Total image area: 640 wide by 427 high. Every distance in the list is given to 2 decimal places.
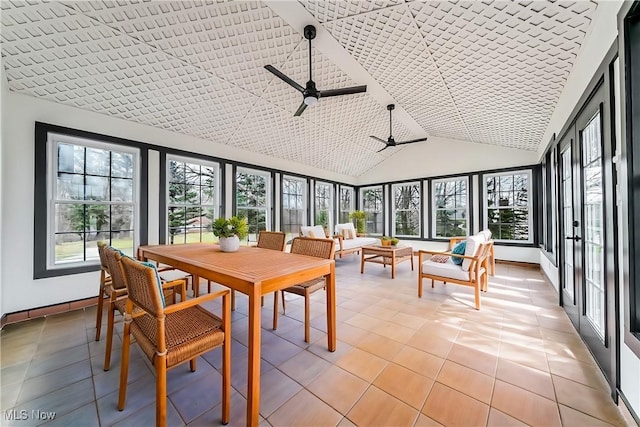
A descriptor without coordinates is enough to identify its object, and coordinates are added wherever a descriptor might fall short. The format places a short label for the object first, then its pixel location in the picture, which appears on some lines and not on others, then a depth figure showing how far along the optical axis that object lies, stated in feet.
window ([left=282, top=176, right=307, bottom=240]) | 19.48
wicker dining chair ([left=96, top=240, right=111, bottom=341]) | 6.90
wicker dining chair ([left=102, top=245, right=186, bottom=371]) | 5.80
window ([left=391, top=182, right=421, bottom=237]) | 23.21
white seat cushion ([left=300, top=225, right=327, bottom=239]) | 17.06
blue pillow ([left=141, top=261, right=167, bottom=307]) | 4.11
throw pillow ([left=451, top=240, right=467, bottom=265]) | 10.83
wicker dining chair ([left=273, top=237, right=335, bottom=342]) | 7.44
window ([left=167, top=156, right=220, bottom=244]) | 13.21
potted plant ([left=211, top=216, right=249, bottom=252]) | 8.11
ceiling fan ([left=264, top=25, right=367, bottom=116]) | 8.53
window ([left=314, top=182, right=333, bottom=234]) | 22.90
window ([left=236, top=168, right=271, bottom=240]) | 16.40
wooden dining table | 4.40
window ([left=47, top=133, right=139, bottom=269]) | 9.75
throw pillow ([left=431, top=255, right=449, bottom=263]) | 12.49
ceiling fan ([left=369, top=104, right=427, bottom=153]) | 14.97
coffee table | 14.79
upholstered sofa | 17.46
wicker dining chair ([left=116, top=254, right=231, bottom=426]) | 3.98
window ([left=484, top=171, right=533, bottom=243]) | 17.85
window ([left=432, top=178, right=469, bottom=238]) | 20.59
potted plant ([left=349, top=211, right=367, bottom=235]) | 24.40
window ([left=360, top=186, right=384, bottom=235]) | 25.69
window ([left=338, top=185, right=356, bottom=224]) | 25.22
